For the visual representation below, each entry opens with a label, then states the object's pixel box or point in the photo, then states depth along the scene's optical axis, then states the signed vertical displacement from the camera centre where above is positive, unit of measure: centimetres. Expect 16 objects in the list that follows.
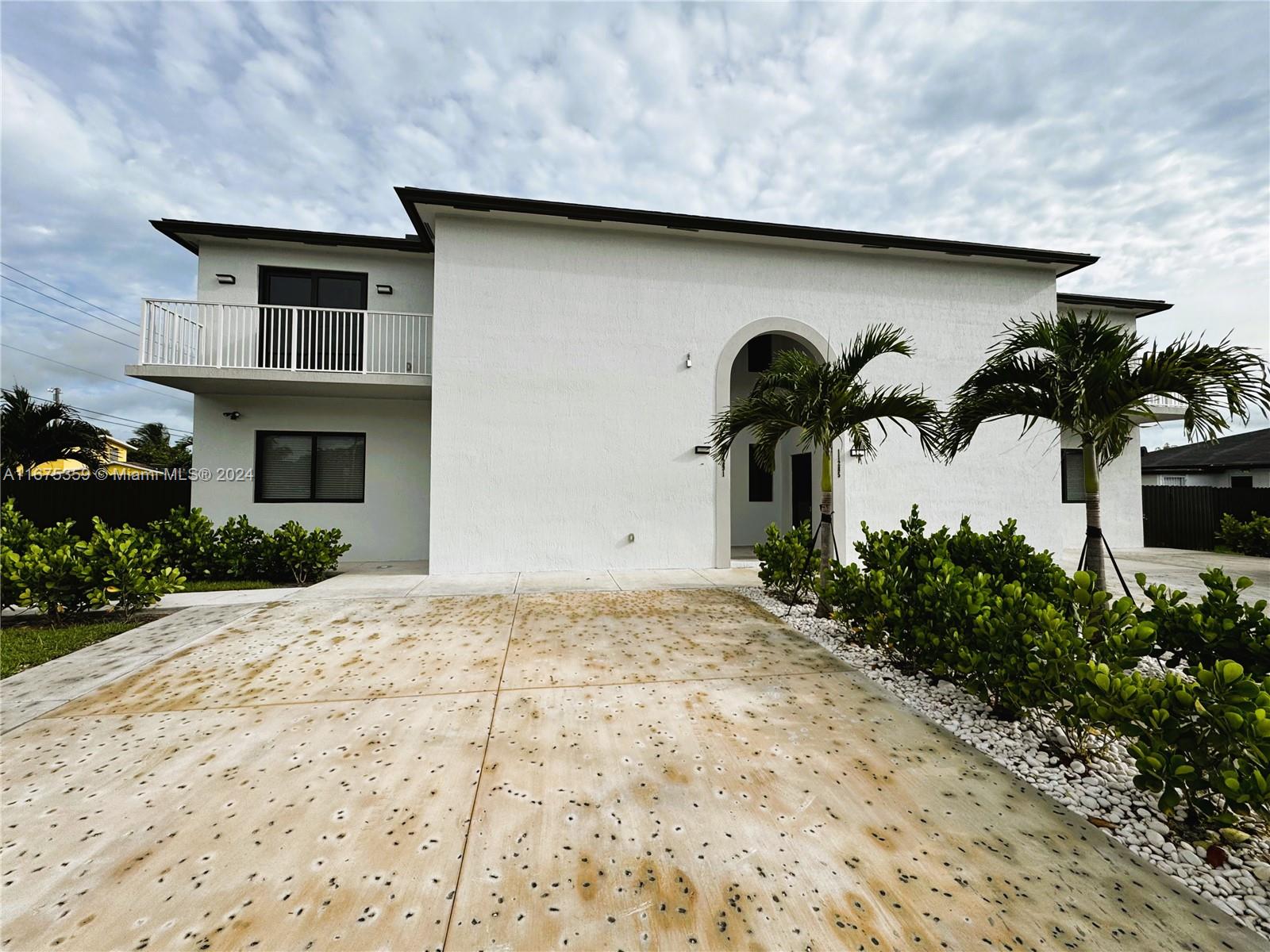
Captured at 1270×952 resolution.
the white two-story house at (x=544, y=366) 838 +220
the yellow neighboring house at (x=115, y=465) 1613 +65
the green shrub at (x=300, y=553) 793 -115
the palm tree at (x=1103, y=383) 400 +95
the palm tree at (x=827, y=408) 564 +94
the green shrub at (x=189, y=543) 791 -101
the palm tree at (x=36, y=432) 1278 +135
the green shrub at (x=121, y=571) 544 -102
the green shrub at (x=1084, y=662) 236 -93
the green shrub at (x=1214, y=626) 275 -82
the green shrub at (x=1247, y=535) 1112 -108
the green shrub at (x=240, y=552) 807 -117
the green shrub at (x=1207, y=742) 182 -106
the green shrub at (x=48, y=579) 514 -105
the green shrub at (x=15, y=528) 614 -60
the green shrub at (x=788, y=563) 636 -106
